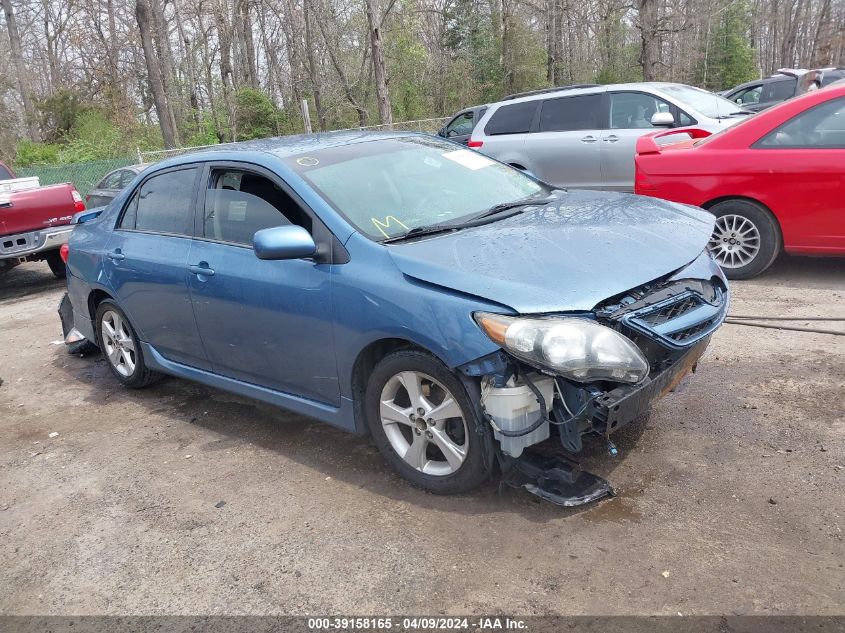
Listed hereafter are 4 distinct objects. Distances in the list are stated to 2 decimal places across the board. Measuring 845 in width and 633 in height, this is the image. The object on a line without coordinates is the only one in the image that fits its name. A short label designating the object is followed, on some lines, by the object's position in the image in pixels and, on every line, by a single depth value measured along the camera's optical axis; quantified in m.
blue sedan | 3.00
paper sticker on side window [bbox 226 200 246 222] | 4.18
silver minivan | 8.98
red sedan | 5.73
